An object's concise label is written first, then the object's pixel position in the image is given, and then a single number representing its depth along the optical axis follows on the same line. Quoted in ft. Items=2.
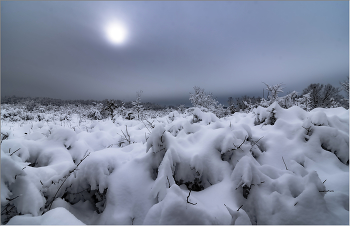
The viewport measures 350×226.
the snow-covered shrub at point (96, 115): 35.32
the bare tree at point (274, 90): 26.77
